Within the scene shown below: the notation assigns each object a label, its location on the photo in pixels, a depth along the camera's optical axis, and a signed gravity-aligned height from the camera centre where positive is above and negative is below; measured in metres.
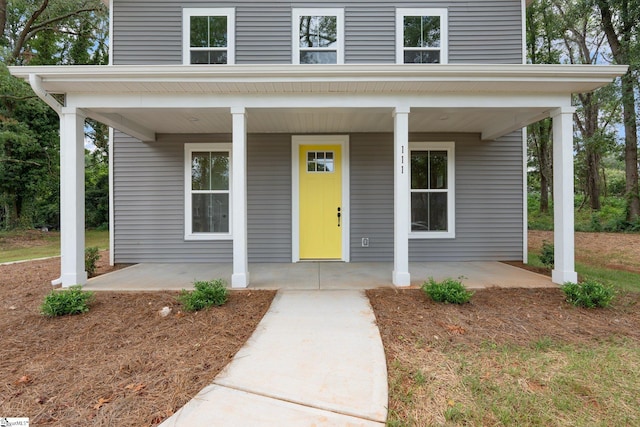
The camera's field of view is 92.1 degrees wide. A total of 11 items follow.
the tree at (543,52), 13.46 +7.70
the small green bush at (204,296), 3.41 -0.92
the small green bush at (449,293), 3.52 -0.92
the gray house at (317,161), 5.96 +1.02
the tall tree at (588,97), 11.35 +5.55
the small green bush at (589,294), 3.43 -0.94
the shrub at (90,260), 4.93 -0.71
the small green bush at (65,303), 3.25 -0.93
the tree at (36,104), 10.75 +3.96
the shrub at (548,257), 5.23 -0.76
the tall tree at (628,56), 9.48 +4.86
